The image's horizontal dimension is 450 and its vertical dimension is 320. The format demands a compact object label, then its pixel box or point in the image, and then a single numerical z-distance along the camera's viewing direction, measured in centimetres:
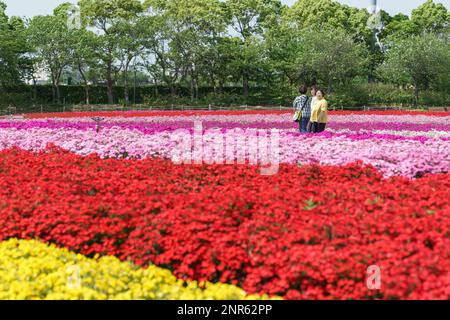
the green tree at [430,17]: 5791
